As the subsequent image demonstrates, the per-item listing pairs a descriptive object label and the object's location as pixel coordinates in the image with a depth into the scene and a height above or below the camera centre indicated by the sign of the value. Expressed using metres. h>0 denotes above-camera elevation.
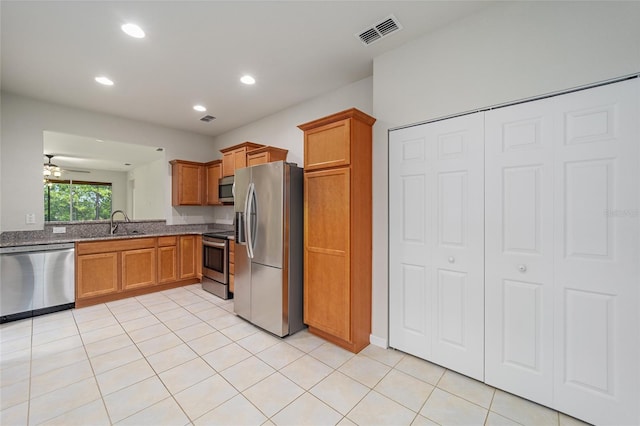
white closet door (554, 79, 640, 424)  1.60 -0.28
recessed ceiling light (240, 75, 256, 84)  3.27 +1.63
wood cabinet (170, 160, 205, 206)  5.10 +0.55
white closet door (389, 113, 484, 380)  2.15 -0.28
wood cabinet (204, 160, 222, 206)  5.12 +0.61
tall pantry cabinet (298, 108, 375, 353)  2.55 -0.14
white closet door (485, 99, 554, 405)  1.85 -0.28
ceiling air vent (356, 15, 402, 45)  2.27 +1.61
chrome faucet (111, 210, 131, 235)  4.63 -0.28
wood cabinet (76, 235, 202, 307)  3.79 -0.86
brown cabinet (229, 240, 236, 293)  4.12 -0.85
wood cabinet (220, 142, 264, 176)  4.36 +0.93
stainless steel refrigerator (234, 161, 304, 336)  2.87 -0.38
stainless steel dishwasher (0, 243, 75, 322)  3.24 -0.86
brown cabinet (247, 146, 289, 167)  3.93 +0.85
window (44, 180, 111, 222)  5.62 +0.25
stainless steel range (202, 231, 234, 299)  4.15 -0.84
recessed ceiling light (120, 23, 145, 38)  2.33 +1.61
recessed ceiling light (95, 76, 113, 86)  3.24 +1.61
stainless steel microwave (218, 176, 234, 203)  4.66 +0.39
